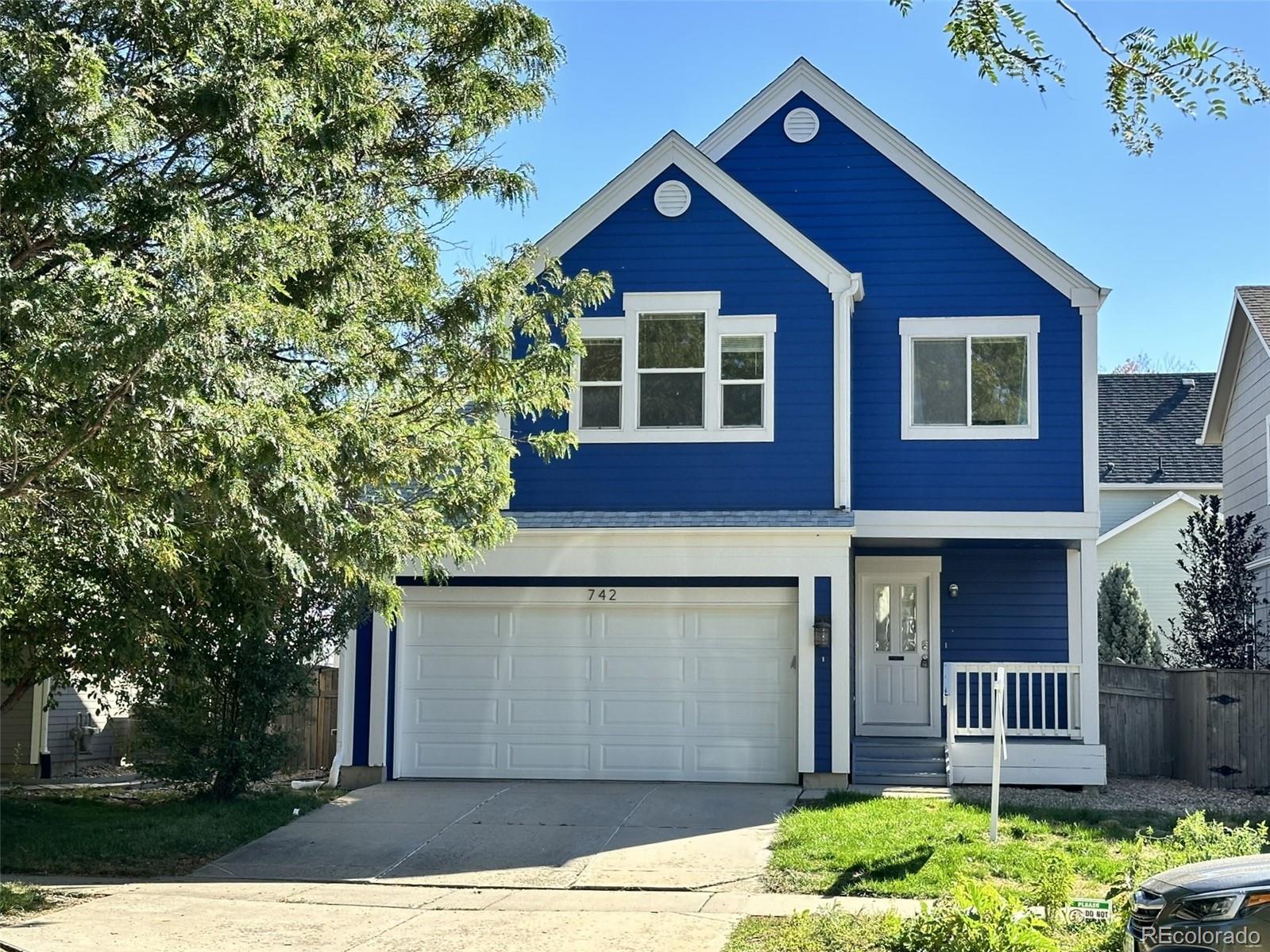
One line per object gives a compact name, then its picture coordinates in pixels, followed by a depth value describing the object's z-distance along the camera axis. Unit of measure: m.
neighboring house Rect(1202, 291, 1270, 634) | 21.42
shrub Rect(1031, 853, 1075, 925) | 9.43
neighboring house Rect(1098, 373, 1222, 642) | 28.77
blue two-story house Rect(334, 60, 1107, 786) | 16.58
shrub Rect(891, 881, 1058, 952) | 7.84
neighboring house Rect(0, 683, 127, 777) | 19.64
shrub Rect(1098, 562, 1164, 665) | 23.95
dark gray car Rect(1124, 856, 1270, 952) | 7.16
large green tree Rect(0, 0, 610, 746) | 7.99
